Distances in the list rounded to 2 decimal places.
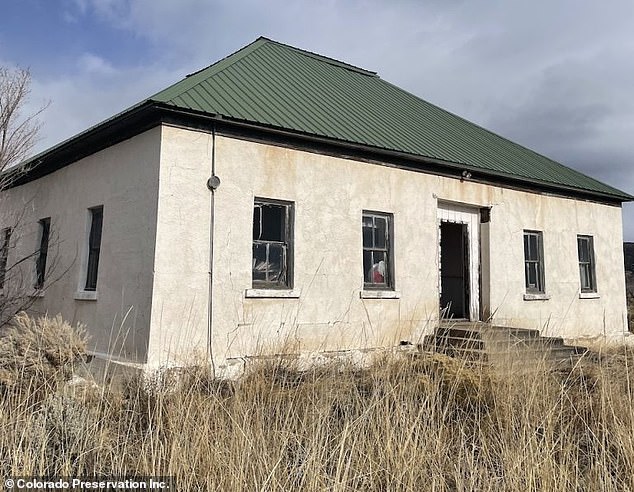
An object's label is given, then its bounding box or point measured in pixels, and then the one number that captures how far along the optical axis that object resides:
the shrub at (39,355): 5.62
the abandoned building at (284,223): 8.16
